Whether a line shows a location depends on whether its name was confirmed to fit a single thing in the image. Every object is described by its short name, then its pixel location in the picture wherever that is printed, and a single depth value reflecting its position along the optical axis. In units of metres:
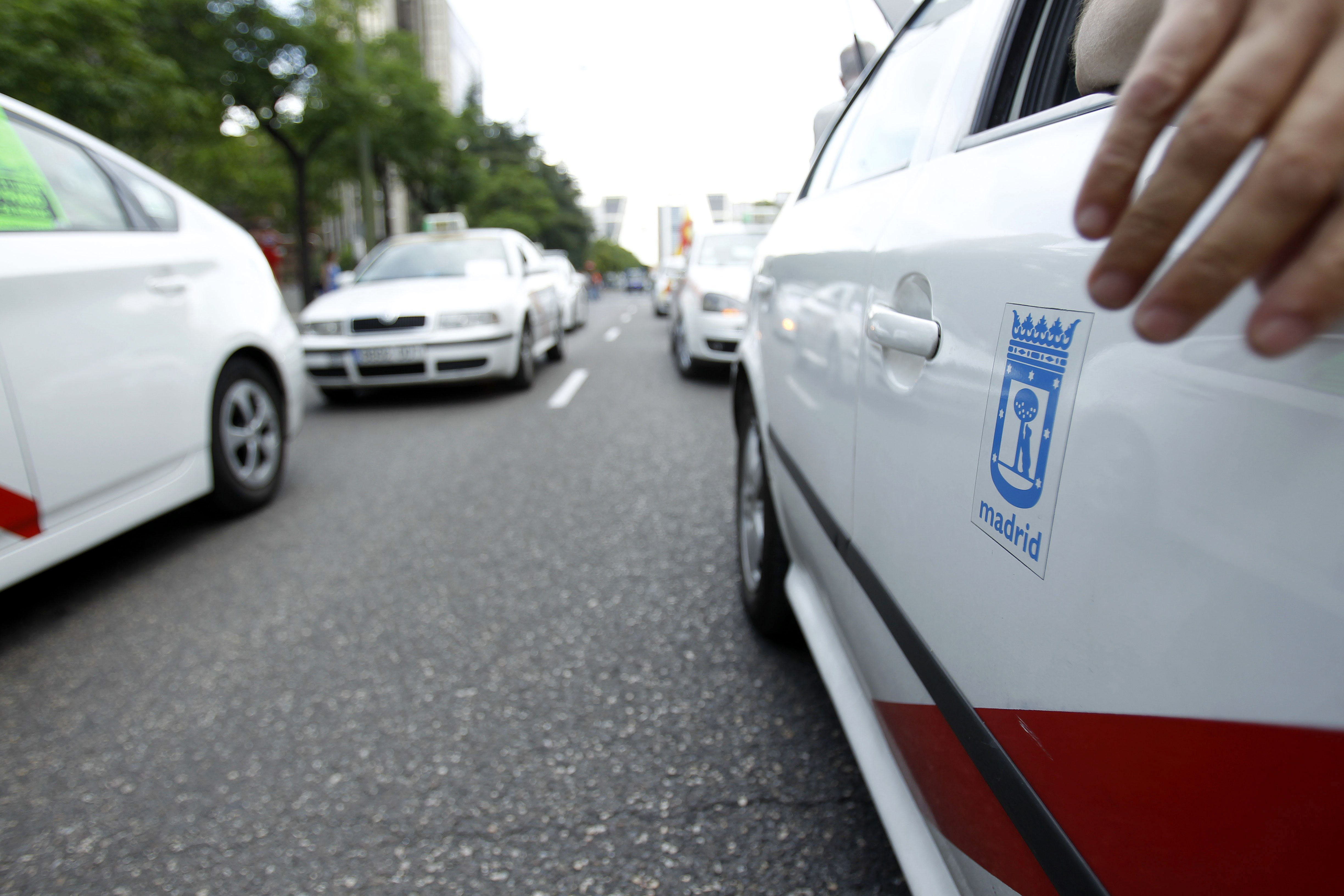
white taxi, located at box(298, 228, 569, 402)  6.65
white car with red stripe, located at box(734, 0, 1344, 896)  0.60
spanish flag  13.98
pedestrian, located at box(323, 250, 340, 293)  22.86
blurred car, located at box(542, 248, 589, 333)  12.39
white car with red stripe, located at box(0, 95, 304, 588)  2.57
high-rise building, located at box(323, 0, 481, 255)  57.75
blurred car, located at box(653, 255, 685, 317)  10.14
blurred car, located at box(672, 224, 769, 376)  7.43
